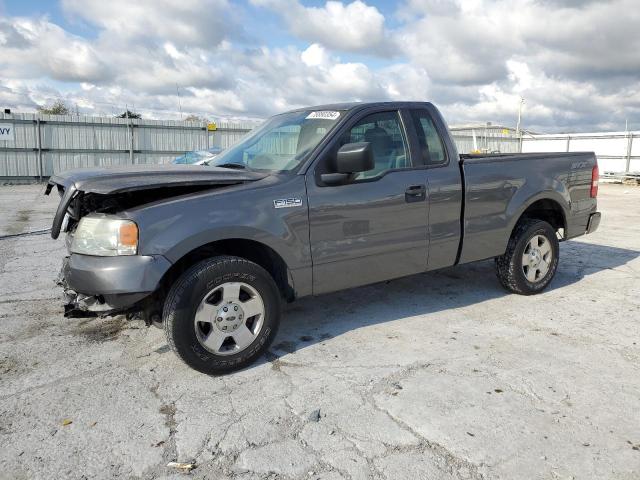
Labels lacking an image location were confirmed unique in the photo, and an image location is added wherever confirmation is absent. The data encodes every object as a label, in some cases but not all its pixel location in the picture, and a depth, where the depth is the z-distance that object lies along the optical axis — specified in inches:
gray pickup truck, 129.6
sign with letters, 814.5
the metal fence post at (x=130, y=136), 887.1
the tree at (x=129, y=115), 912.3
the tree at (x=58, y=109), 1325.8
